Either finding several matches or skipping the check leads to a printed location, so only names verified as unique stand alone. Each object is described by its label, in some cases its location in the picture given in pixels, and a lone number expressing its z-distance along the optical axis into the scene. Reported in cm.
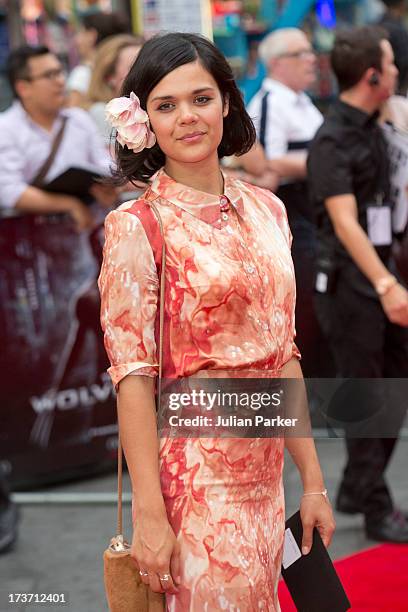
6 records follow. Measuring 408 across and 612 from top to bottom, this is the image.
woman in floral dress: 313
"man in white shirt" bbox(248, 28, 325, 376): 794
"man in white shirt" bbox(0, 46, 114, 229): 751
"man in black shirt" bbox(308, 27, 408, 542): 622
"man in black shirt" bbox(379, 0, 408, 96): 684
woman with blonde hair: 806
